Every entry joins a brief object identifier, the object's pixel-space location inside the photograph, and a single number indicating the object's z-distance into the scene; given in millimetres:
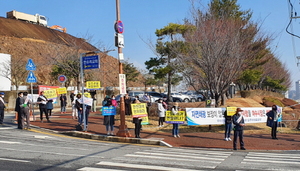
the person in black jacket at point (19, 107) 14339
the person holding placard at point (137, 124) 13325
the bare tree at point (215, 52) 17594
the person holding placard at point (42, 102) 16391
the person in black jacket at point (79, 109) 14634
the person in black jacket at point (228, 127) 13778
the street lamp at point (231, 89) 21466
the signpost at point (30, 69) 15928
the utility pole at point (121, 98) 13094
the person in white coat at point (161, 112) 17078
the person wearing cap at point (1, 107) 15501
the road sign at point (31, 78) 16109
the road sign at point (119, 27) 13098
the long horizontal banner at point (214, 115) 15906
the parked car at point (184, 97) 36500
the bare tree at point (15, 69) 32844
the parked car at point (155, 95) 32988
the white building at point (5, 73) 32012
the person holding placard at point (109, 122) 13461
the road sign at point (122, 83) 12977
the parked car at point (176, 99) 35644
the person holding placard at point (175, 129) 14281
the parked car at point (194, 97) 37959
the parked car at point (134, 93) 36819
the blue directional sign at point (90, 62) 14289
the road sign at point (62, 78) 21609
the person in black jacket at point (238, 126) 11805
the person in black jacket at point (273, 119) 14672
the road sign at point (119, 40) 13078
